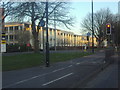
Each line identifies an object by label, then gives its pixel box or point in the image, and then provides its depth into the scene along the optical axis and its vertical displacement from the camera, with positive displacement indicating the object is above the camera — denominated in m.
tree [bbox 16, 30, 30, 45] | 51.99 +2.77
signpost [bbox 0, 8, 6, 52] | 9.01 +0.00
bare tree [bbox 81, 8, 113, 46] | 45.22 +6.60
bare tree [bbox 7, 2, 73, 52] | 16.35 +4.13
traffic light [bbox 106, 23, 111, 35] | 12.55 +1.29
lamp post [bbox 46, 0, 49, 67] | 12.34 -0.82
